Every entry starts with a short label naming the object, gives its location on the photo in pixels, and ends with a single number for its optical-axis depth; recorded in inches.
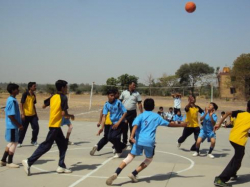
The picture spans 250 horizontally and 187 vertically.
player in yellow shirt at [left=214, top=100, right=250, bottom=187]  215.3
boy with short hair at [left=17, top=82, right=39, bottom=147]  345.7
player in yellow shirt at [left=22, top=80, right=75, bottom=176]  234.5
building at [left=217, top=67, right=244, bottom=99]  1598.2
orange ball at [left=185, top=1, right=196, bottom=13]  475.6
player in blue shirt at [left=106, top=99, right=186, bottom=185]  215.1
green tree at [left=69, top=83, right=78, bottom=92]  2713.6
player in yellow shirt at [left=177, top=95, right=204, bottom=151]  322.7
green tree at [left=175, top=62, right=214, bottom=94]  2629.7
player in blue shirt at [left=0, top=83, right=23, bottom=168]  253.8
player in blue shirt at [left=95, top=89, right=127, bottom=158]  302.5
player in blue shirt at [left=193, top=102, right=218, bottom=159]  310.7
